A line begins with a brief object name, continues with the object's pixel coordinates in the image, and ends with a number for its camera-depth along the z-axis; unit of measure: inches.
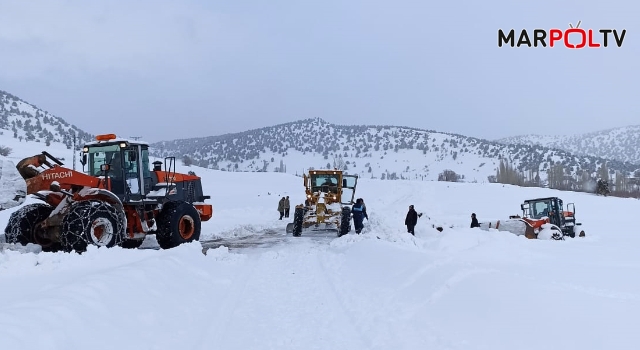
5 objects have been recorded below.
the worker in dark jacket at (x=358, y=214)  792.9
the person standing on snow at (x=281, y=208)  1167.0
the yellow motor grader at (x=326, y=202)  770.2
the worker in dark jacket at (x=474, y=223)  878.4
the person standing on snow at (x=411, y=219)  751.7
